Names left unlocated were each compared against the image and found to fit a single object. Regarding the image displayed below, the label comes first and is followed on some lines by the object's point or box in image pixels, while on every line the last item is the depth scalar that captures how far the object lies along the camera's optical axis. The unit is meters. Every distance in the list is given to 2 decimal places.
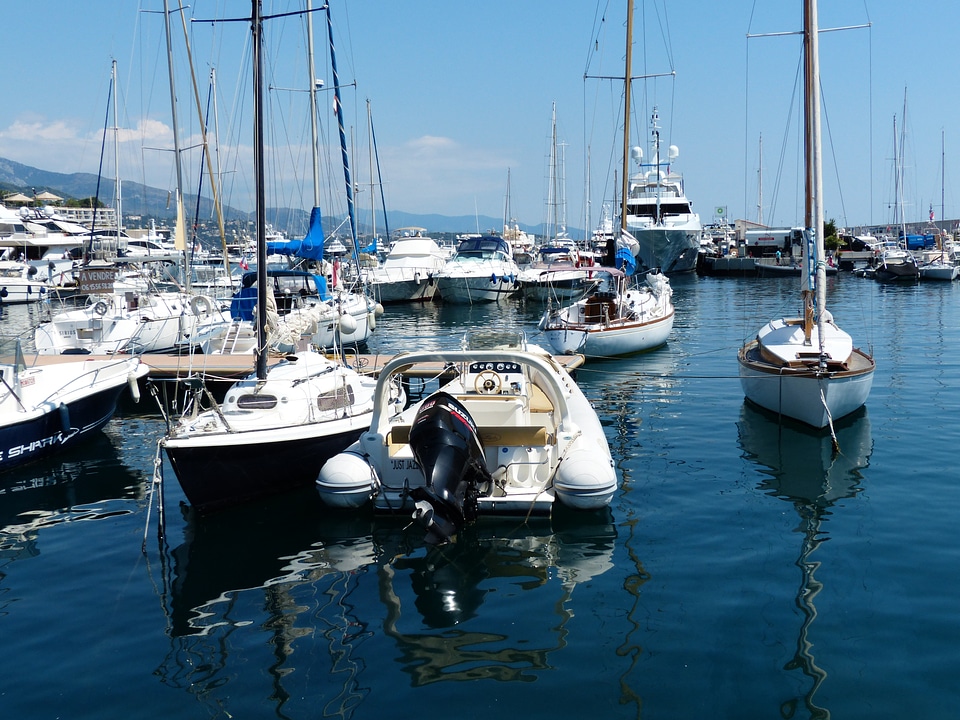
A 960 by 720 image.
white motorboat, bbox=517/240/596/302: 49.25
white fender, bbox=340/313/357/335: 27.20
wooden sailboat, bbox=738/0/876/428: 15.18
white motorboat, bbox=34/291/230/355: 23.91
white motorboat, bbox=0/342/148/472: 14.00
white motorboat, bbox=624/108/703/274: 63.44
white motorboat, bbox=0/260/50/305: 47.69
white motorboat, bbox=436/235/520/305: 48.12
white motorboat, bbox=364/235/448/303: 48.97
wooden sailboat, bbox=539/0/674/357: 24.41
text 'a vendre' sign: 26.22
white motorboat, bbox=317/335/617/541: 10.09
